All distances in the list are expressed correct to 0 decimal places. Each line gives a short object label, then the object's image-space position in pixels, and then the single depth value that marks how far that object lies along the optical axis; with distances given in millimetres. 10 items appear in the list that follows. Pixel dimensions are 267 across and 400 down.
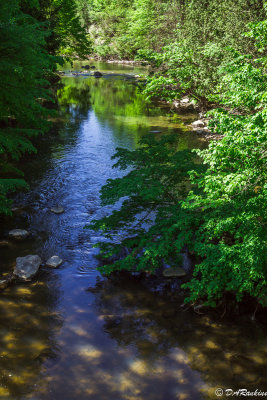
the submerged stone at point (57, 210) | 10008
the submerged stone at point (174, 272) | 7340
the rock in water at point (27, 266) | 7043
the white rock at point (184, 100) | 26138
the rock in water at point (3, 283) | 6702
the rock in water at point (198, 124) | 19933
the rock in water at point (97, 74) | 40506
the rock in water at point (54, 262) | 7547
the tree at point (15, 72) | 6926
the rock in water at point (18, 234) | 8578
